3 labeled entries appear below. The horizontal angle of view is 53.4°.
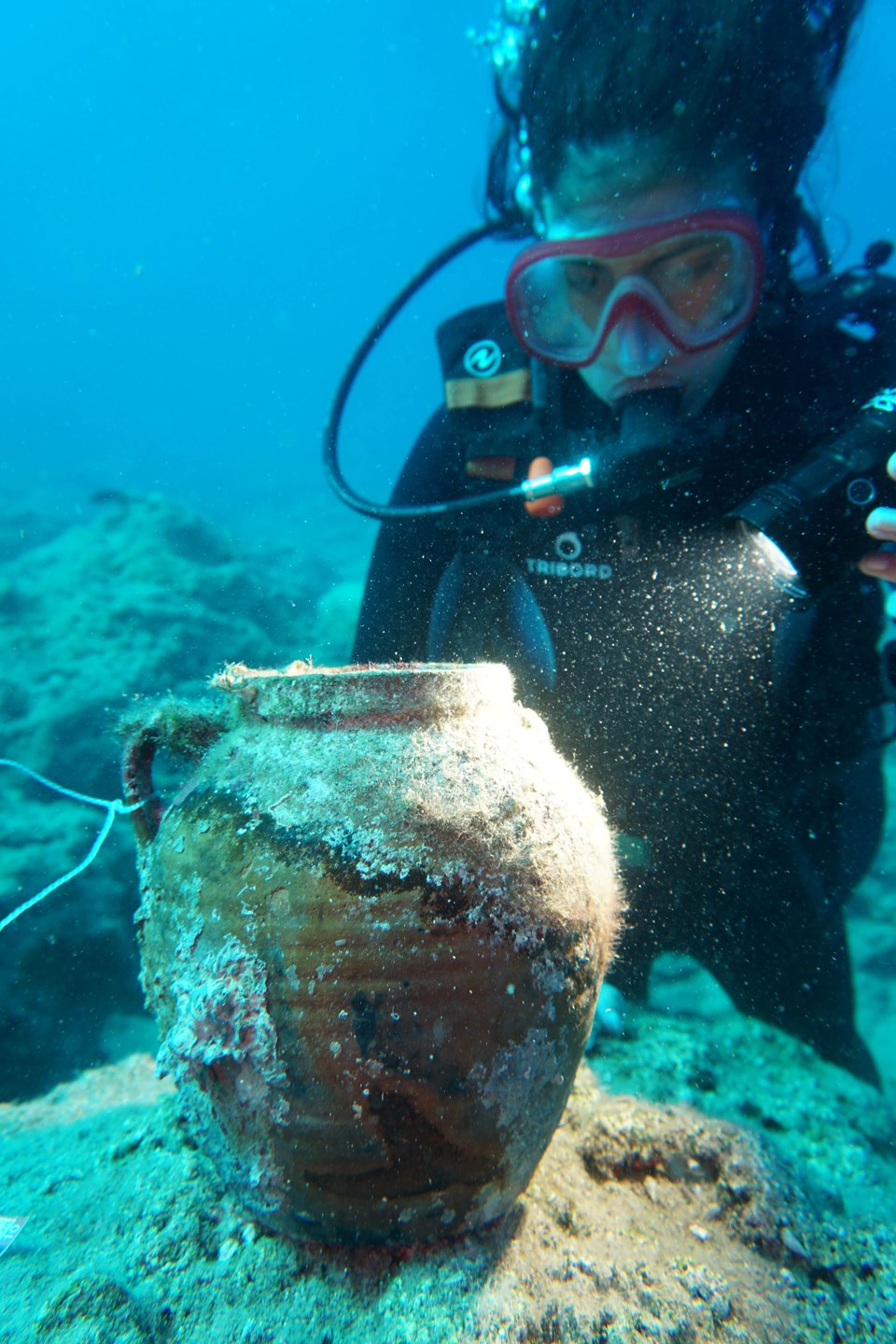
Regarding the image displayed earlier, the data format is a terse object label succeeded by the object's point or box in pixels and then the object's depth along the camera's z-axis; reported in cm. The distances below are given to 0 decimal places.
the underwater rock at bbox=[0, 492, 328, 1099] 72
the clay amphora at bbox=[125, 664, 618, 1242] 30
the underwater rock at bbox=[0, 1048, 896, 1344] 33
